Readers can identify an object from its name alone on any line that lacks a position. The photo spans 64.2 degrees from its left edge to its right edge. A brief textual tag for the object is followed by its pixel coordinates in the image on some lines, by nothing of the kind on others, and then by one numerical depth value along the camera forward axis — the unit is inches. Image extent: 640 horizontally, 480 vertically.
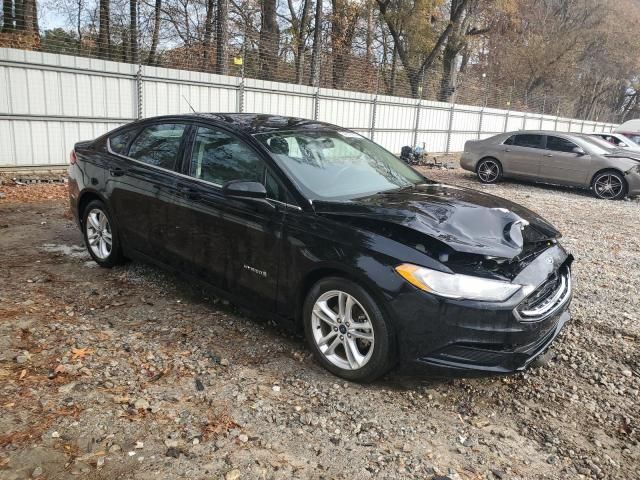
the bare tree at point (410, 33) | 1016.2
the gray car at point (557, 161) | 463.8
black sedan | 113.0
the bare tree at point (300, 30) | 633.4
